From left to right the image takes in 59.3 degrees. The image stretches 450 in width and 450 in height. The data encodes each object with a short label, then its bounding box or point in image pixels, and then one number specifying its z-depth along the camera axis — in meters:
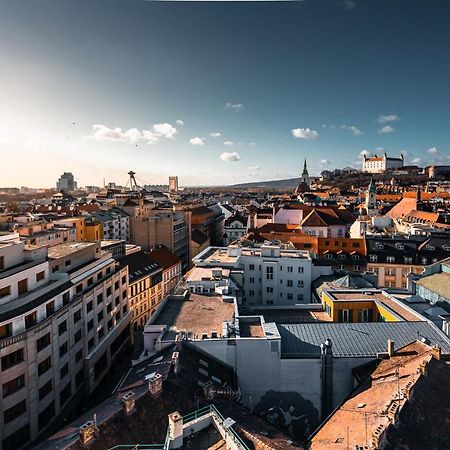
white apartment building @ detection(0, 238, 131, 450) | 27.41
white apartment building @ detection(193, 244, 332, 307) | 53.12
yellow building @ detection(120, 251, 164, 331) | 54.84
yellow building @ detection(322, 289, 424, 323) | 38.68
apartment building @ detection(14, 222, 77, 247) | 44.16
